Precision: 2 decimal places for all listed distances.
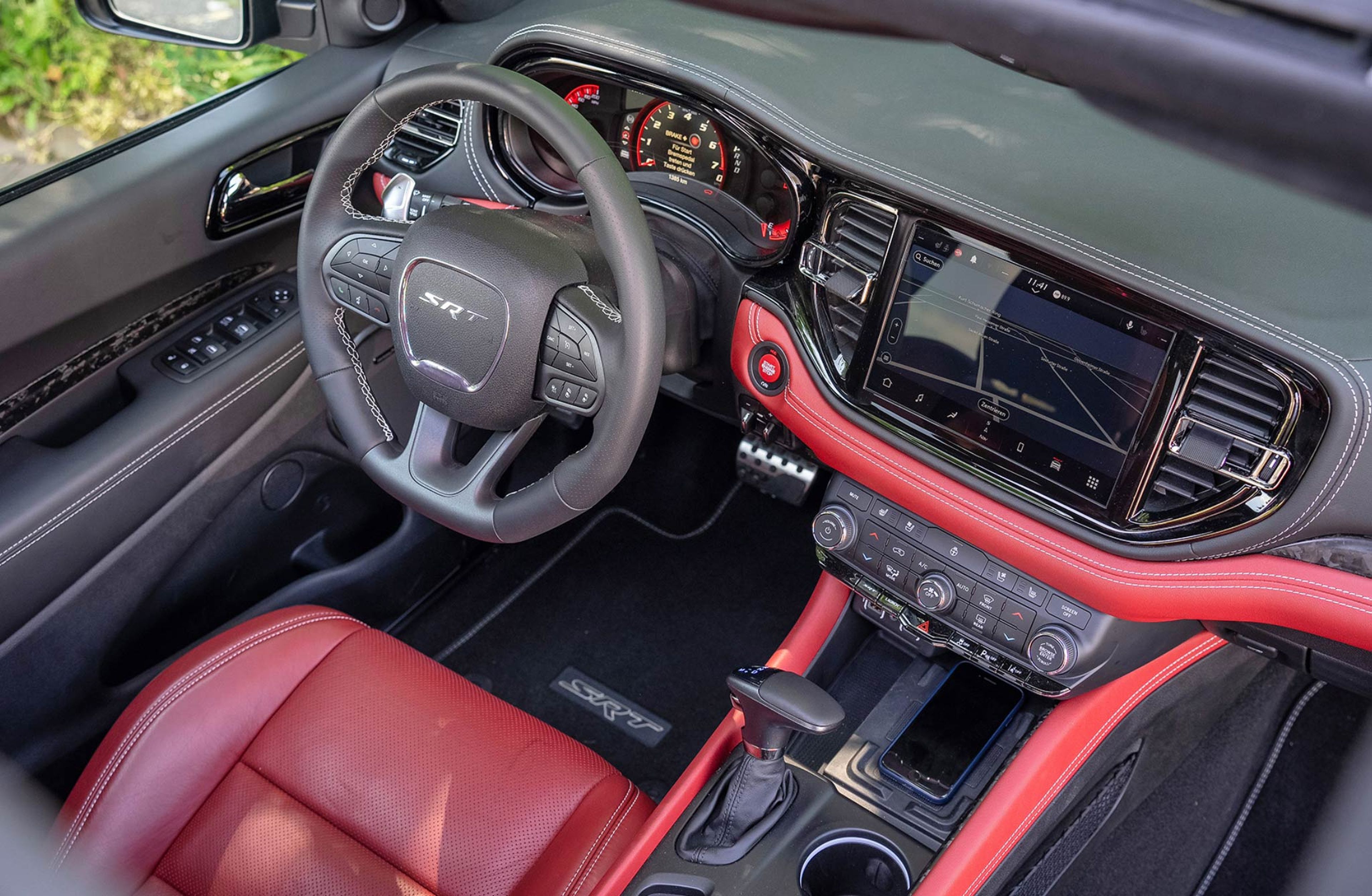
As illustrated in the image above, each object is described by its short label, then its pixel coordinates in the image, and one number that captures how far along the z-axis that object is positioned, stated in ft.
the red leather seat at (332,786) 4.41
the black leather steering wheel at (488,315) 4.14
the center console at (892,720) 4.71
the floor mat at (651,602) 7.34
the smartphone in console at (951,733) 5.06
